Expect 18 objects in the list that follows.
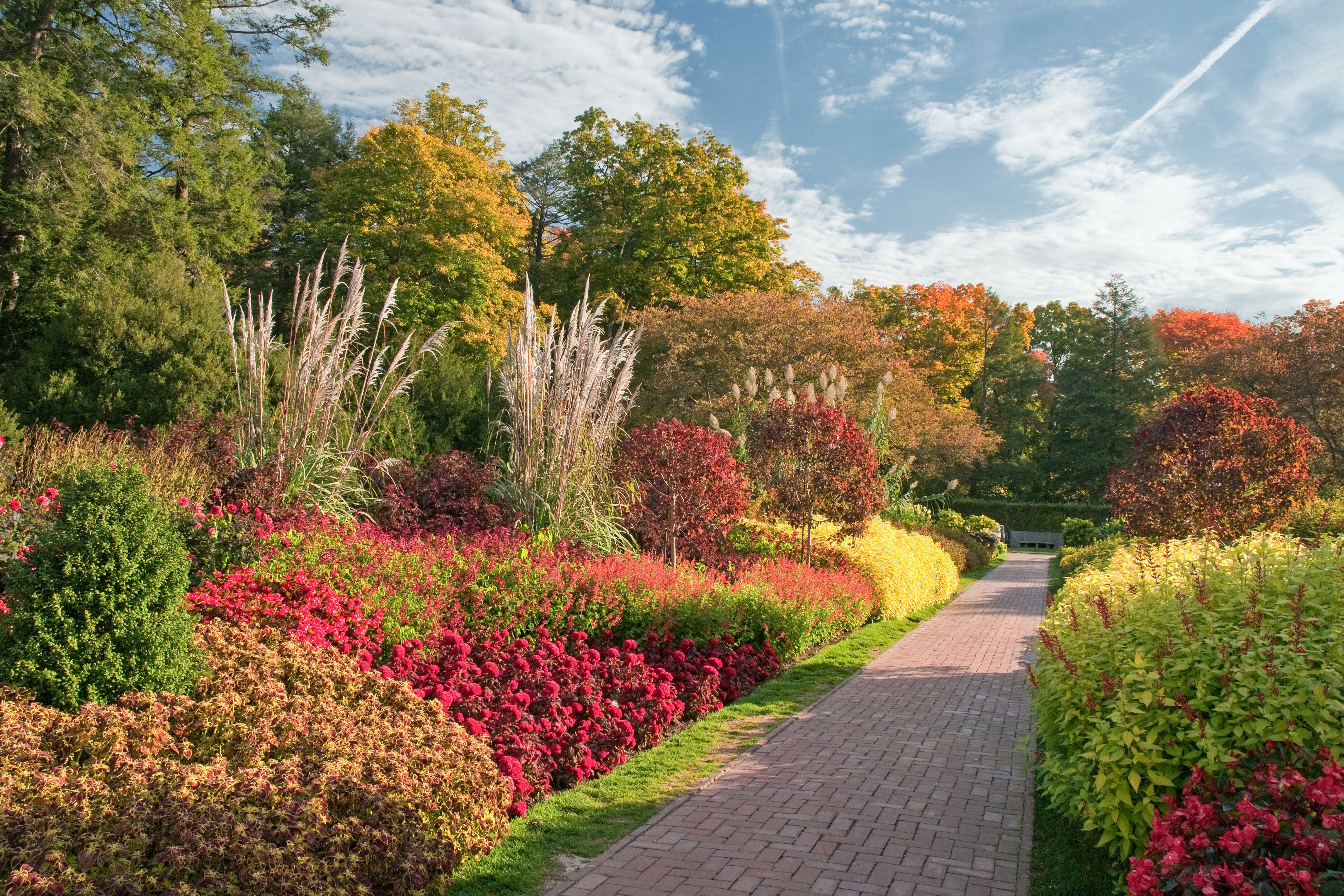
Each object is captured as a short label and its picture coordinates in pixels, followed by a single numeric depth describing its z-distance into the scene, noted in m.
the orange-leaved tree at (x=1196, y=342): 28.52
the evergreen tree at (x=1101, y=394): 36.09
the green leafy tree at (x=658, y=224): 25.19
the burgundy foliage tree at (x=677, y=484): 9.29
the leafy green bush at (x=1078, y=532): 28.48
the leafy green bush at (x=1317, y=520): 12.23
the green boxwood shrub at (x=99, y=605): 3.75
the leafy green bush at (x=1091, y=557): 11.19
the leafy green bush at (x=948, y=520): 22.88
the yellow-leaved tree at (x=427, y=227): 20.30
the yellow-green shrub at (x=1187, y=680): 3.00
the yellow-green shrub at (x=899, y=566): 10.92
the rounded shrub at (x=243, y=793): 2.87
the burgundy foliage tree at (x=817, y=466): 10.77
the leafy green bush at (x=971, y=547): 19.48
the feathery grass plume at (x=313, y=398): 7.22
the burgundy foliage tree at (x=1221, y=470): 8.45
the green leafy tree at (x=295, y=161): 24.50
